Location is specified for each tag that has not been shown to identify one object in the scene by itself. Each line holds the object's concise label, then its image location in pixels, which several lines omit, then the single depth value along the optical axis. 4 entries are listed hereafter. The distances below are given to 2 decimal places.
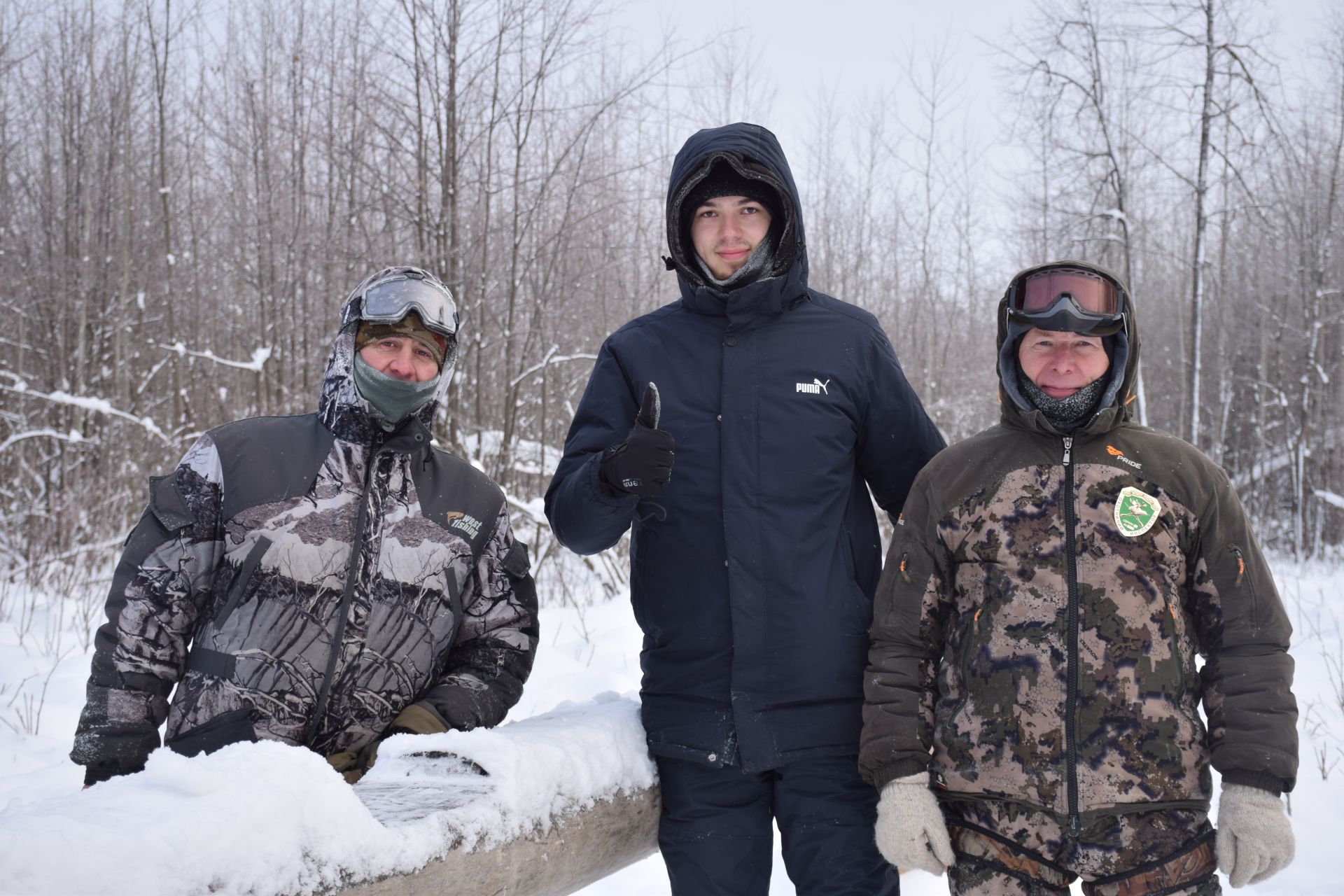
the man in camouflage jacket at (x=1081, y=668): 1.94
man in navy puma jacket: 2.23
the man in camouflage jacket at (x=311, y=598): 2.17
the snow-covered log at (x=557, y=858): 1.94
